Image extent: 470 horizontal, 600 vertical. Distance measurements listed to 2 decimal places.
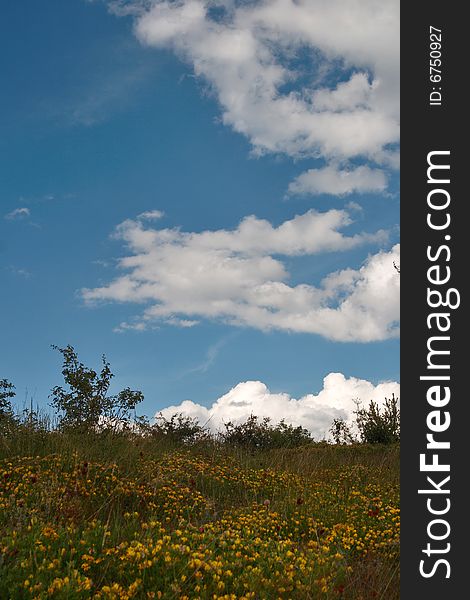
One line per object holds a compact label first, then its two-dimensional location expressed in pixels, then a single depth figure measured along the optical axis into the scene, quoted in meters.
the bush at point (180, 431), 19.54
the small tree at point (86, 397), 17.88
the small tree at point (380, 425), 25.62
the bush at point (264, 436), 25.52
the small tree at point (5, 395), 20.15
